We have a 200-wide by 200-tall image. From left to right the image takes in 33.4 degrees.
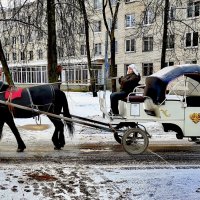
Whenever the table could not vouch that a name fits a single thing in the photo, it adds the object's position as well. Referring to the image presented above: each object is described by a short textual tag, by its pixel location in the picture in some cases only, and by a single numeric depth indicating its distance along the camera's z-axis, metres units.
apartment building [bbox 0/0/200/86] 32.00
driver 7.93
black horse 7.67
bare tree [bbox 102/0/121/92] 23.55
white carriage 7.32
